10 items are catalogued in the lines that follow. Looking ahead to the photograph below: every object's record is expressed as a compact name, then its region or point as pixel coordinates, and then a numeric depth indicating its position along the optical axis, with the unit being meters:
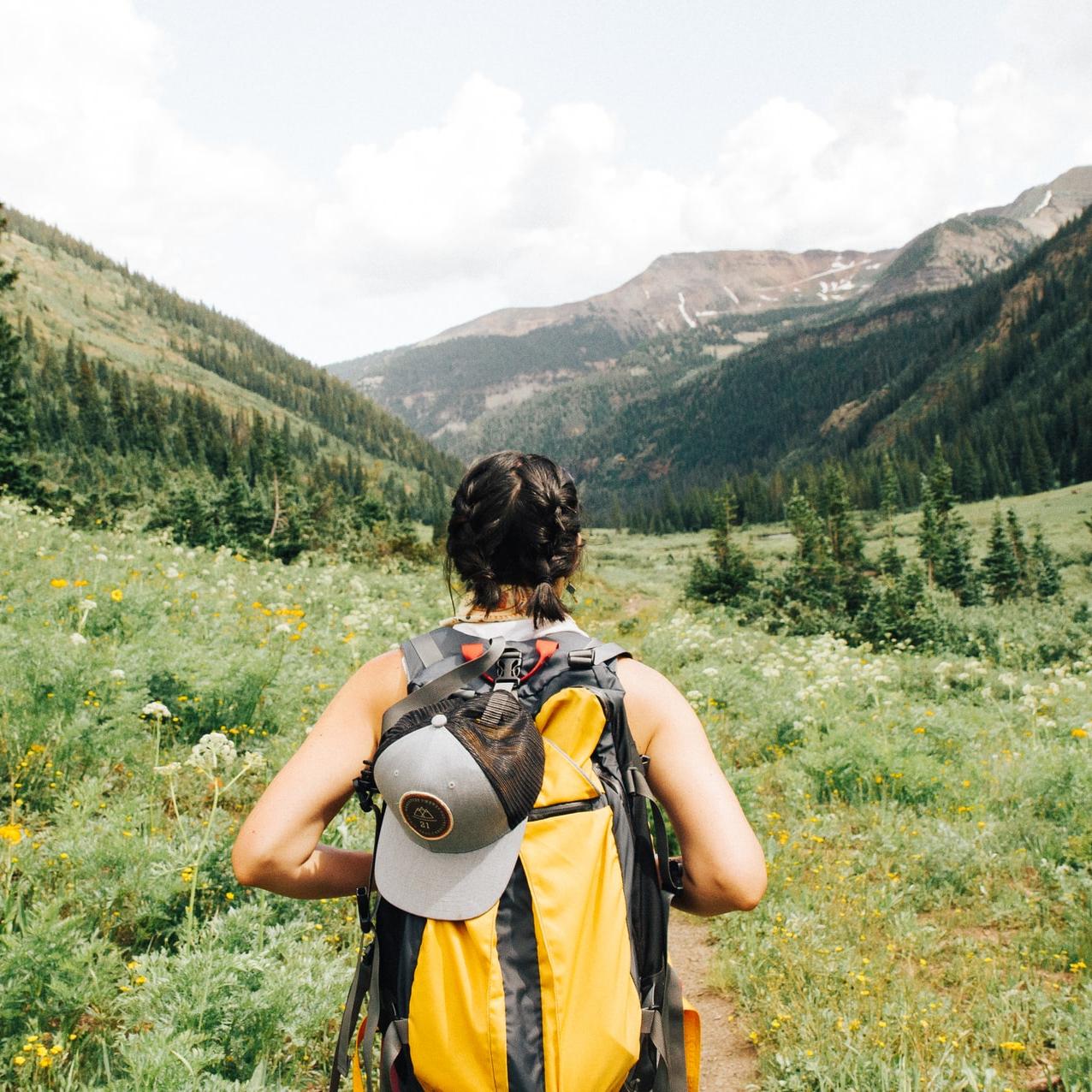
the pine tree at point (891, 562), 31.09
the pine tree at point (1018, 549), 31.15
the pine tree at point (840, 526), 31.61
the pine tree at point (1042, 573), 30.08
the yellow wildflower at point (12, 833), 2.96
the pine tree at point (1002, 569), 29.95
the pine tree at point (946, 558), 31.19
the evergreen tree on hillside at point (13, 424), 31.83
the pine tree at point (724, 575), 27.45
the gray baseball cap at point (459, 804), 1.50
